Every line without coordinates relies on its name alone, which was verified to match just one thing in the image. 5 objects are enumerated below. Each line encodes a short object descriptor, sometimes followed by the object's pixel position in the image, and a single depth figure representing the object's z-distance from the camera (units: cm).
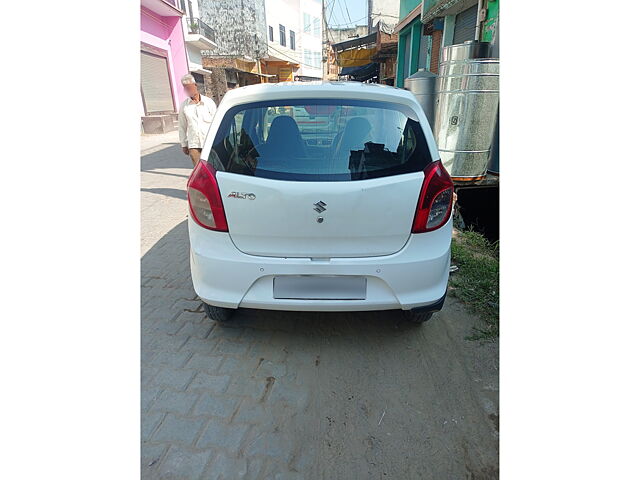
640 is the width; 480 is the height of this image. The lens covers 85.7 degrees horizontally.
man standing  496
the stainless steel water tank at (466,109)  438
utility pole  2428
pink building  1397
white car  196
